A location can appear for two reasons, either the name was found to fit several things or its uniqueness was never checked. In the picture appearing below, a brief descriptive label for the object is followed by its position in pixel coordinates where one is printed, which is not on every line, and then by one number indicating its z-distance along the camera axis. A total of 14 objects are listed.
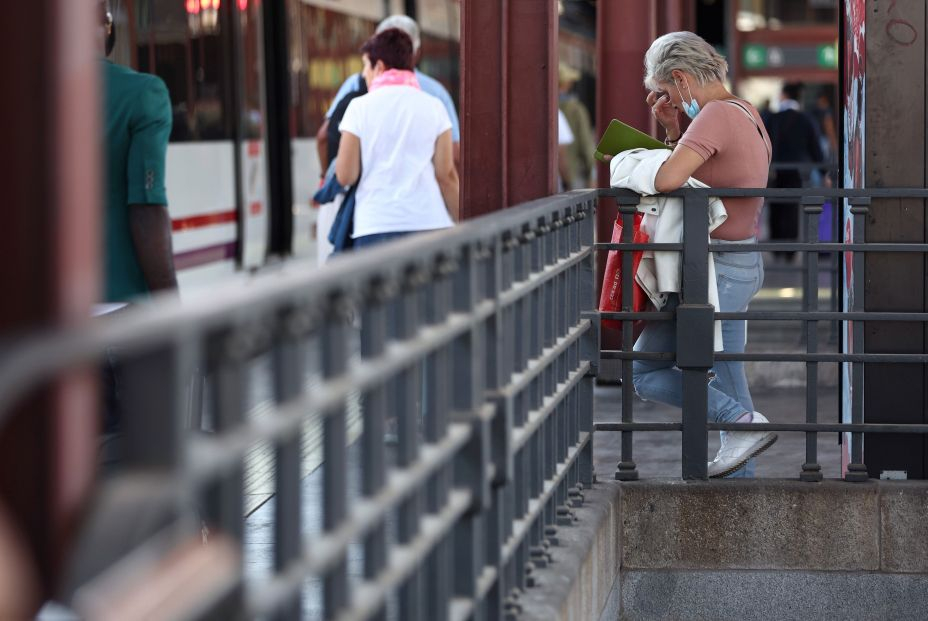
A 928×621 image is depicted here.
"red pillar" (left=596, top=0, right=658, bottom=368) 18.16
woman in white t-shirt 13.80
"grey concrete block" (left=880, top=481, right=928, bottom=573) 11.42
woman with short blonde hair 11.10
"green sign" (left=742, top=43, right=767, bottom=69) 68.25
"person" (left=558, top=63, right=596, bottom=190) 32.69
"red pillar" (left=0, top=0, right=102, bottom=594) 3.36
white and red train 22.23
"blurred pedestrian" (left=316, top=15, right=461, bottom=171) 14.70
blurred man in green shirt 8.51
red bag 11.65
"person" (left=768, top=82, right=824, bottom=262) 33.09
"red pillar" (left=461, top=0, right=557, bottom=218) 11.40
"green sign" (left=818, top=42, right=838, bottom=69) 67.44
